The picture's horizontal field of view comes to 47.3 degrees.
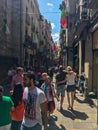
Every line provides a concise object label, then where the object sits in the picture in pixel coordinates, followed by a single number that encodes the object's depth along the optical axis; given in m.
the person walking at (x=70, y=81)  4.14
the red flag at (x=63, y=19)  8.59
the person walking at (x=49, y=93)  2.96
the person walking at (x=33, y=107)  1.71
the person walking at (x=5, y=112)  1.80
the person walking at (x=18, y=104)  2.08
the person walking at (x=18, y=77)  3.14
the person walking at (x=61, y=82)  3.91
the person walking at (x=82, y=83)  5.24
